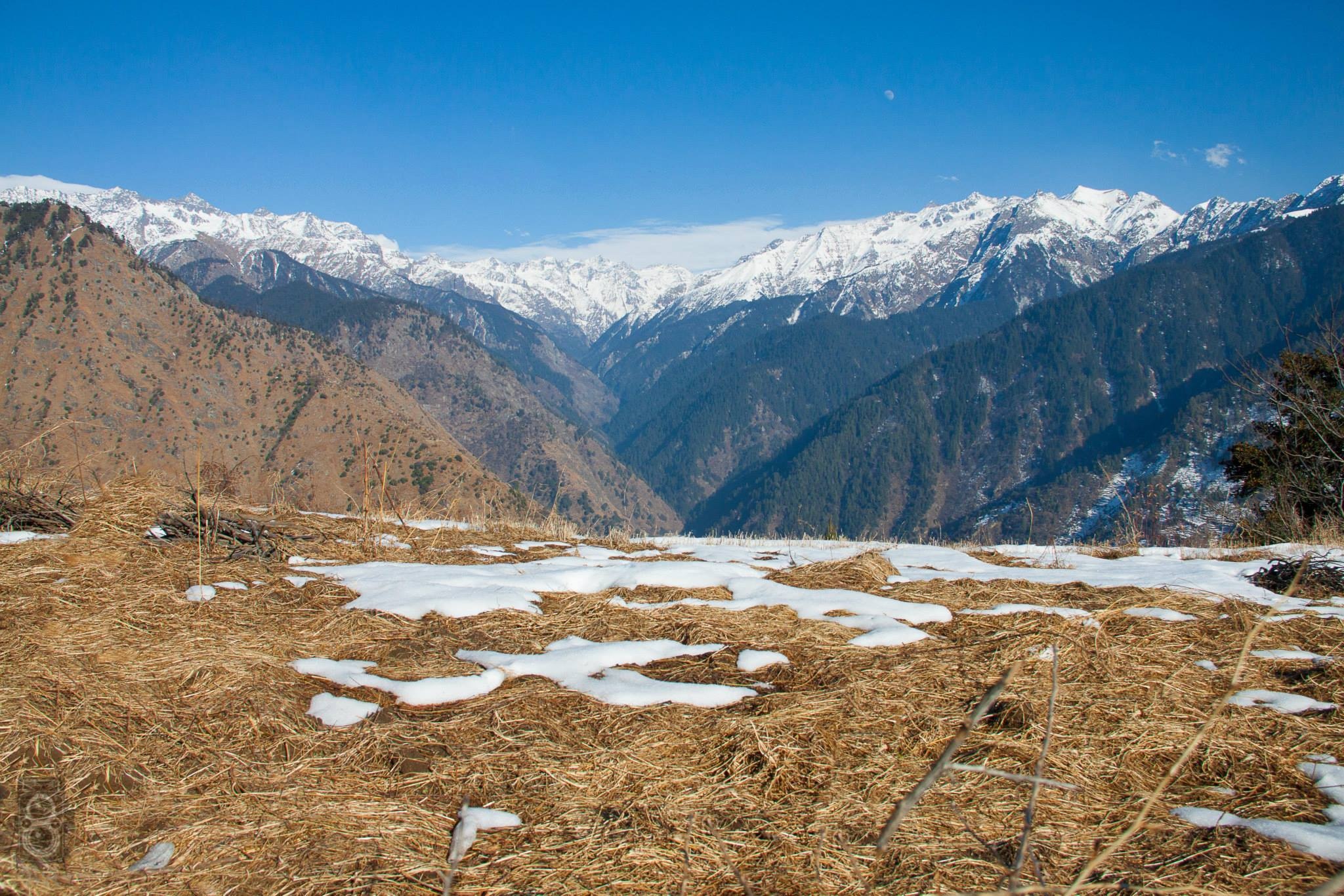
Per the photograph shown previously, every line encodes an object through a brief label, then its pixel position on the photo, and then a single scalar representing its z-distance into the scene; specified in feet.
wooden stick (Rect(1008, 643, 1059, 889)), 3.99
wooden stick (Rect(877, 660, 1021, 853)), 3.37
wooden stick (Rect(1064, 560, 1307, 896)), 3.35
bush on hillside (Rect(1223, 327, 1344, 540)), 30.35
